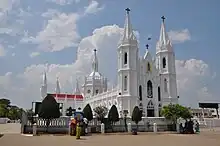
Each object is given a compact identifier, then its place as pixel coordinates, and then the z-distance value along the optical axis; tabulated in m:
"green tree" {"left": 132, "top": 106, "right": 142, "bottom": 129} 48.88
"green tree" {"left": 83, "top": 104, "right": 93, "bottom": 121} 44.68
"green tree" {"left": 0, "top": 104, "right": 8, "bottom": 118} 91.67
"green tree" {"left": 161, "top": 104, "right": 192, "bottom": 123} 50.88
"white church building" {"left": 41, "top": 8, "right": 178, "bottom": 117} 71.00
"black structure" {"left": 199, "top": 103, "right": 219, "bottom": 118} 70.54
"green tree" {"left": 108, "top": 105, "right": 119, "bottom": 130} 44.56
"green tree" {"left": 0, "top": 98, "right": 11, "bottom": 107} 113.16
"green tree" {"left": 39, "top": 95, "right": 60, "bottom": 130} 37.41
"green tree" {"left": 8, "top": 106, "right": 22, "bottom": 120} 107.06
